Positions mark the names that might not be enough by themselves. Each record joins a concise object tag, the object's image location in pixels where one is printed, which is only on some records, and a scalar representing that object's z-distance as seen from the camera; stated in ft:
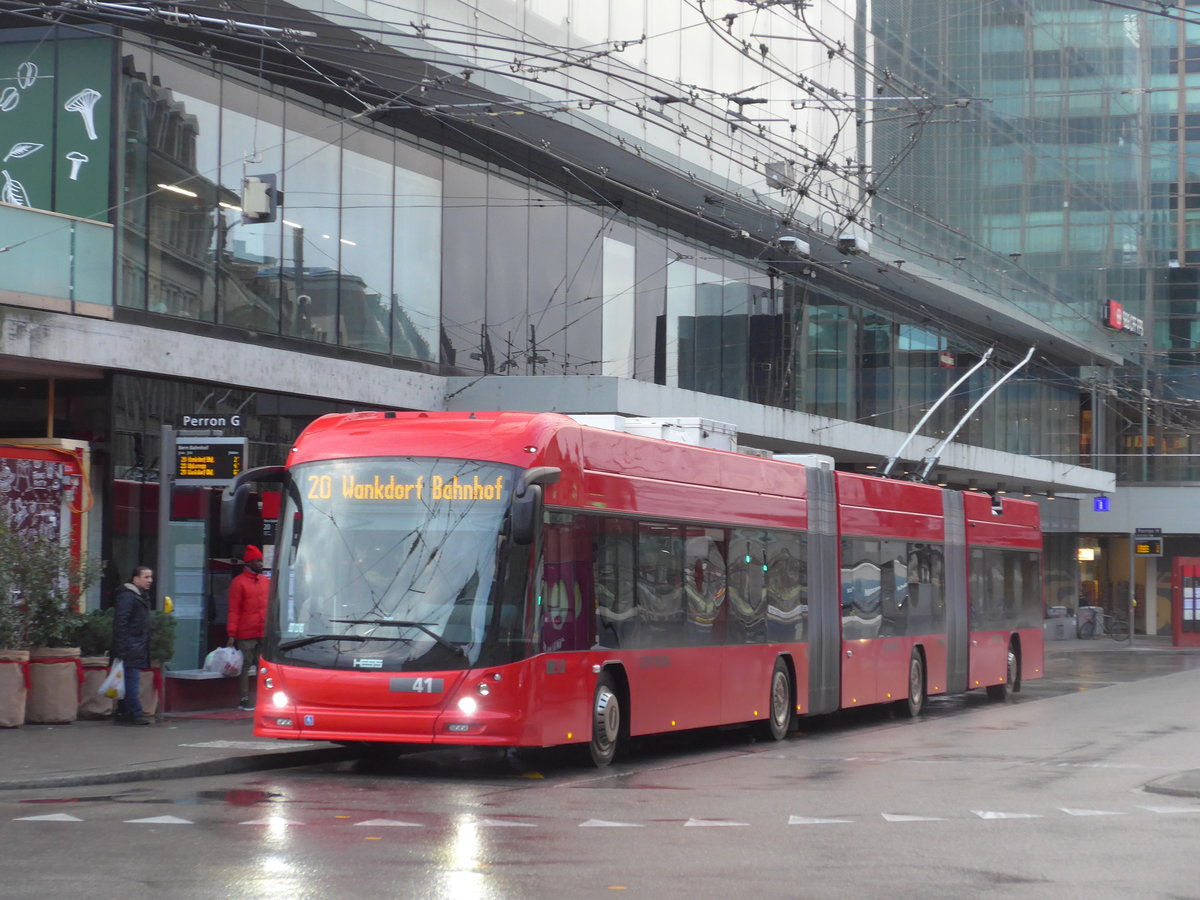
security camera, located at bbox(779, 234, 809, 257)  99.45
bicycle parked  194.70
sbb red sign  204.33
